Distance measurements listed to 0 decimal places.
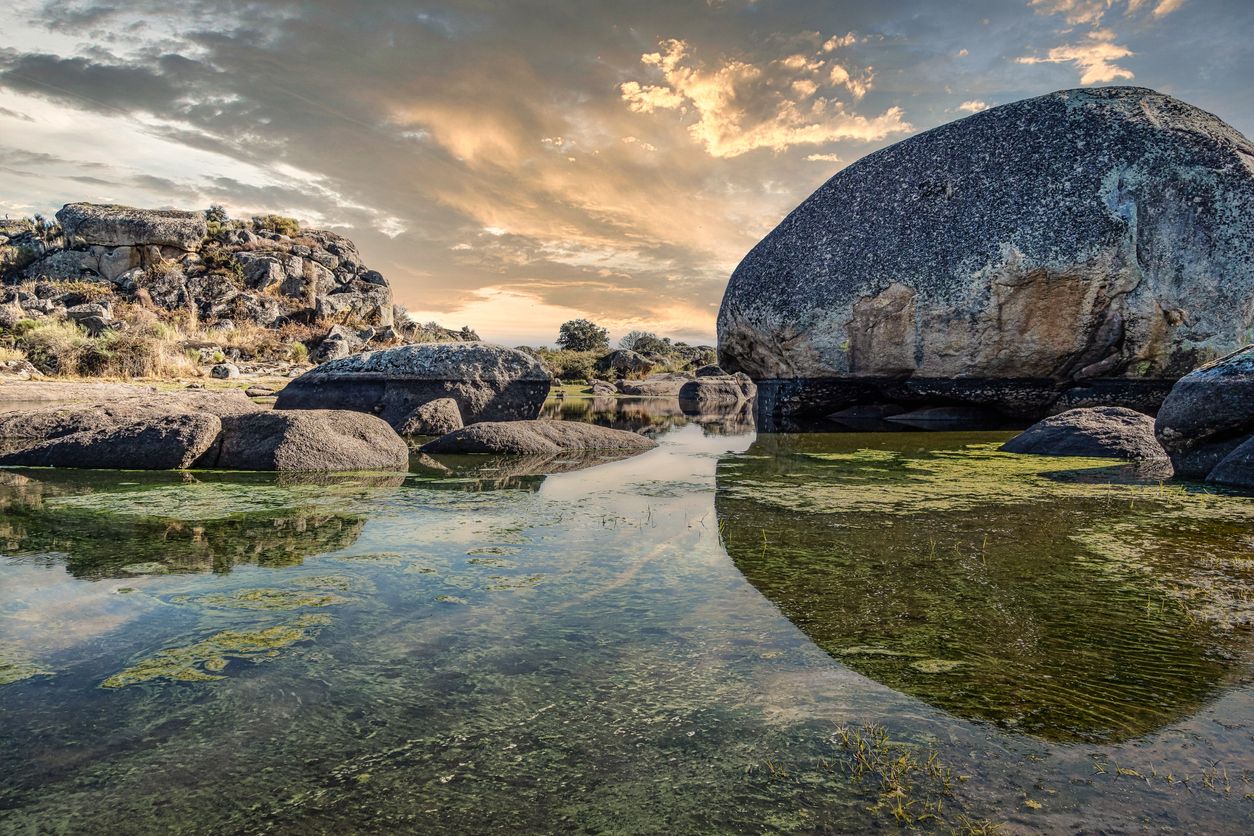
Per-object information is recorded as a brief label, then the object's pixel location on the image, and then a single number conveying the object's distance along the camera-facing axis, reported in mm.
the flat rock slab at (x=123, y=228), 34531
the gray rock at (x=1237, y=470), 4887
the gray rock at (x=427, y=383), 10094
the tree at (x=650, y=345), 53888
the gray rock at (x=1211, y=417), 5355
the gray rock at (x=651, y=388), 26911
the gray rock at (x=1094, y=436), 6484
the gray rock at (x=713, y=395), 21161
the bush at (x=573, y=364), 32812
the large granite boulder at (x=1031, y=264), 8547
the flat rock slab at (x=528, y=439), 7340
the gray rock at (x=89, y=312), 21388
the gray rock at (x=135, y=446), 5902
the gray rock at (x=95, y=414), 6355
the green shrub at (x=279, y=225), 41719
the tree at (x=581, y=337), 49156
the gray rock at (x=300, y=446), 5895
